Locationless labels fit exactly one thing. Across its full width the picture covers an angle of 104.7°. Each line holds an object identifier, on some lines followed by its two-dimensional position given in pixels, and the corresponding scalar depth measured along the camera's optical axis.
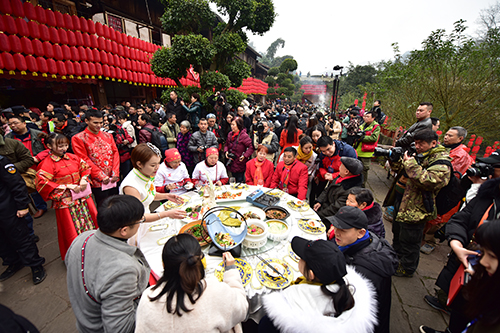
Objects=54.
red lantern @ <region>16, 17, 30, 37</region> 6.17
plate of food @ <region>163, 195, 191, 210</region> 2.89
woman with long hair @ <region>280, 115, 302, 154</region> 5.30
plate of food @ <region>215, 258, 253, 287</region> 1.75
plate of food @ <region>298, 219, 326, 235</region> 2.36
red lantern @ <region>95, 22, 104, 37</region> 8.27
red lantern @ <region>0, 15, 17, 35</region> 5.93
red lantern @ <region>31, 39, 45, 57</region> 6.55
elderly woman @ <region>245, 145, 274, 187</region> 3.96
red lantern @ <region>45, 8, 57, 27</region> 6.80
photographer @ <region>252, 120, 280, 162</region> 5.55
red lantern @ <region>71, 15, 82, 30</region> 7.55
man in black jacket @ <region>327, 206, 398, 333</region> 1.65
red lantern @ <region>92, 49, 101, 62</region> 8.23
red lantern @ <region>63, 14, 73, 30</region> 7.32
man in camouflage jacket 2.53
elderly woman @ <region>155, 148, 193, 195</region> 3.55
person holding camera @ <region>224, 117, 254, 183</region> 4.89
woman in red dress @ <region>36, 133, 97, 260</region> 2.73
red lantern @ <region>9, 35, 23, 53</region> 6.09
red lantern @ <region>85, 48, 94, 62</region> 8.00
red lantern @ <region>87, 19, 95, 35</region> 7.99
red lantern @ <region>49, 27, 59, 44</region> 6.95
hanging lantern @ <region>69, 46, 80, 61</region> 7.54
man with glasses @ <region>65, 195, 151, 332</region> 1.31
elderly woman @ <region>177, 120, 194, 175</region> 5.04
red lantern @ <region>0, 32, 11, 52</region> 5.87
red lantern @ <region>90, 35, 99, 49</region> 8.15
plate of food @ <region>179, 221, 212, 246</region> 2.15
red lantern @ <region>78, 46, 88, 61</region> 7.79
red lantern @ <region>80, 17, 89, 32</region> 7.79
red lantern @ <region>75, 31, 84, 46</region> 7.65
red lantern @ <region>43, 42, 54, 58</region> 6.79
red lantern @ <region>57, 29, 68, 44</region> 7.17
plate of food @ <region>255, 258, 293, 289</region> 1.74
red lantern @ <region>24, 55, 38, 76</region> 6.45
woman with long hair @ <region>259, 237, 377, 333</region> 1.23
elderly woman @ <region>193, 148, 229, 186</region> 3.73
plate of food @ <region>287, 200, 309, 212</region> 2.89
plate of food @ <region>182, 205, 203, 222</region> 2.60
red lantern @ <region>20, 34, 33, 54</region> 6.30
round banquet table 1.73
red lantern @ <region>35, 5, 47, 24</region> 6.55
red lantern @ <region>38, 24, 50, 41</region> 6.66
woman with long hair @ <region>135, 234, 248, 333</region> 1.15
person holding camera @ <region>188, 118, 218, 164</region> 4.68
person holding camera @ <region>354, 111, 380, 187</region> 5.31
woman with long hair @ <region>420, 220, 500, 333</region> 1.16
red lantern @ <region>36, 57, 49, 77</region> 6.69
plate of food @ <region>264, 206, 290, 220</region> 2.63
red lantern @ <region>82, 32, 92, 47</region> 7.90
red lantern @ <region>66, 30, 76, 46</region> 7.42
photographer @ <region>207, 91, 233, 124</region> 6.55
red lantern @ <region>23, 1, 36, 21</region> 6.28
